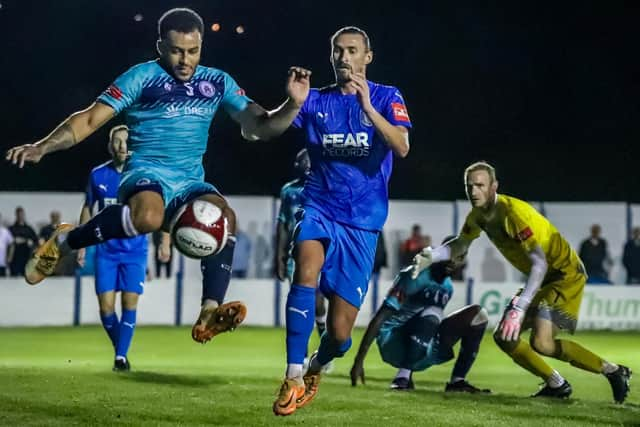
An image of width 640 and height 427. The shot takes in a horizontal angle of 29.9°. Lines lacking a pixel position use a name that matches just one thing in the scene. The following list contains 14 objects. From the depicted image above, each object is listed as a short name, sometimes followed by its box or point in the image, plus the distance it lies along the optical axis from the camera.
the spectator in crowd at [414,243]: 21.75
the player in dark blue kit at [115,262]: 12.05
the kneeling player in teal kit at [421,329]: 10.69
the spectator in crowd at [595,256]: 22.00
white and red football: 7.69
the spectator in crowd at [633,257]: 22.02
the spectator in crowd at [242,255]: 21.86
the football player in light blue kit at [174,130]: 7.80
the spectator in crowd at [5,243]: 20.62
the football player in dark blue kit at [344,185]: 8.27
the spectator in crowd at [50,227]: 20.22
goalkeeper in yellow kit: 9.73
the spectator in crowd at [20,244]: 20.52
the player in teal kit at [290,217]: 12.32
